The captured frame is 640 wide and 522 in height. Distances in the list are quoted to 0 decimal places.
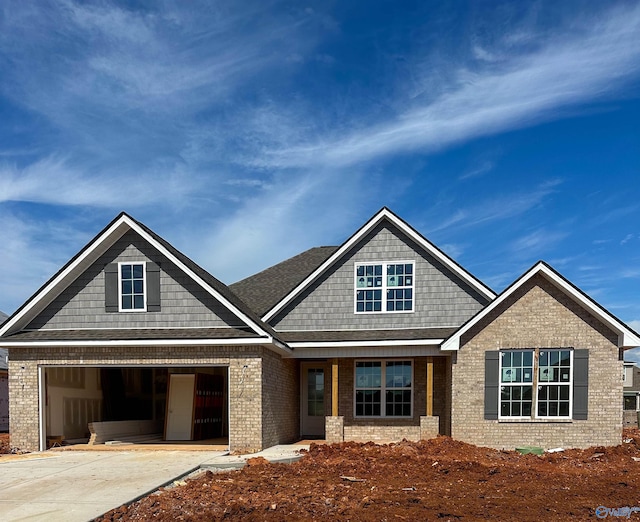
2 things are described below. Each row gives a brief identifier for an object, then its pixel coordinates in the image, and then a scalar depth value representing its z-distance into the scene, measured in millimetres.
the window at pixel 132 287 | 15898
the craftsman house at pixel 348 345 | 15148
